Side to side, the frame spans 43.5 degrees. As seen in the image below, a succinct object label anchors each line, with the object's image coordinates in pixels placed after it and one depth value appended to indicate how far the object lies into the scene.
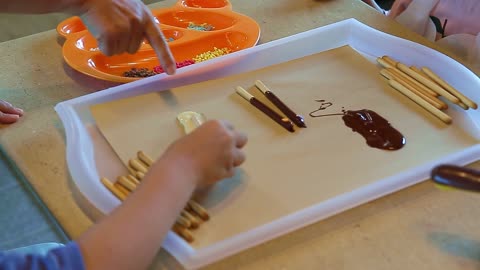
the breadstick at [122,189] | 0.68
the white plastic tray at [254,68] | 0.63
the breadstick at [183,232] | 0.62
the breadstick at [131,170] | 0.72
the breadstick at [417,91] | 0.83
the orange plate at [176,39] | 0.98
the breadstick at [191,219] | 0.64
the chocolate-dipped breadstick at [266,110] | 0.80
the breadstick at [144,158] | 0.73
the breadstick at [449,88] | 0.82
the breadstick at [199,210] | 0.65
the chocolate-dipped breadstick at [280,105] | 0.81
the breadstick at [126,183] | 0.68
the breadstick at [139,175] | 0.70
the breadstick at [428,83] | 0.83
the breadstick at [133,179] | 0.69
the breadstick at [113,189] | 0.67
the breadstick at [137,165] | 0.71
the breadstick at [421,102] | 0.81
